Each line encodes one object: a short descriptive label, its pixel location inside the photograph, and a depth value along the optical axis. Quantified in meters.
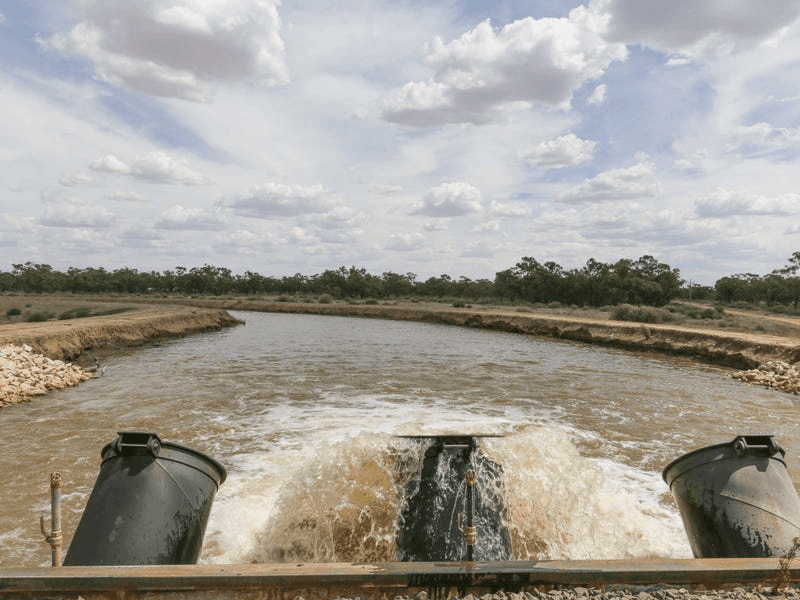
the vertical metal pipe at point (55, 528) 3.29
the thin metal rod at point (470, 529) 3.51
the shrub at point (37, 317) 29.77
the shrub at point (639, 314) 38.19
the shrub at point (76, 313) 31.60
